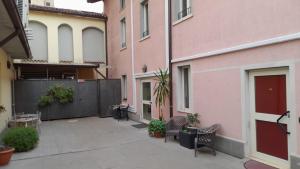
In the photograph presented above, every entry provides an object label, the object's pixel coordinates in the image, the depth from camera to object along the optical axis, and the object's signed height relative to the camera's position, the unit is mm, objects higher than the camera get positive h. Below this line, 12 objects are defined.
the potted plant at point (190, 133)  6684 -1359
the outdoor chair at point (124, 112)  12305 -1423
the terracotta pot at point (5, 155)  5562 -1564
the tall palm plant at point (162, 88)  8516 -192
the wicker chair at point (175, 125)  7438 -1277
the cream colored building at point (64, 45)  14094 +2290
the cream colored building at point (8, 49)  4799 +1266
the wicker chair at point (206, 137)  6074 -1336
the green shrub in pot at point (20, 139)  6591 -1433
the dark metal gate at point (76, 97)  12298 -698
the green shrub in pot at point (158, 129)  8086 -1489
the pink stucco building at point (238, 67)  4688 +320
